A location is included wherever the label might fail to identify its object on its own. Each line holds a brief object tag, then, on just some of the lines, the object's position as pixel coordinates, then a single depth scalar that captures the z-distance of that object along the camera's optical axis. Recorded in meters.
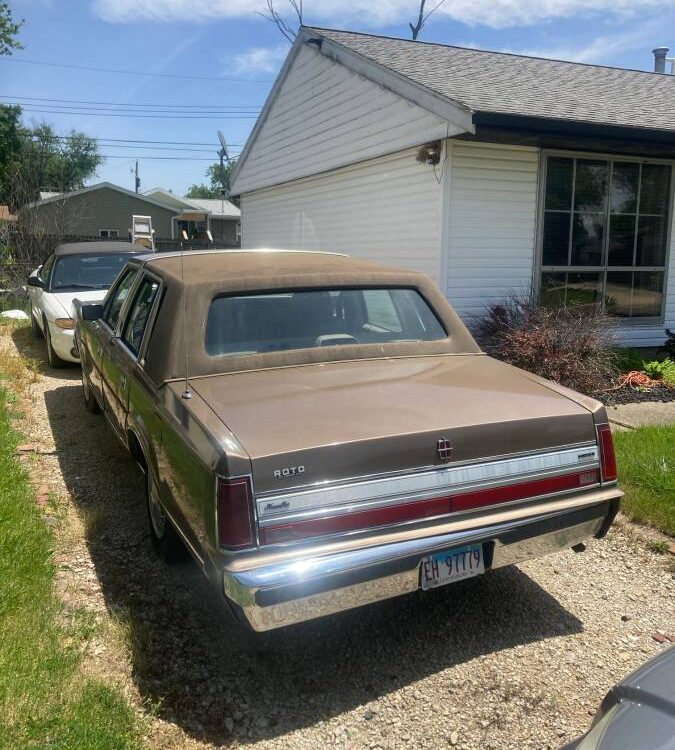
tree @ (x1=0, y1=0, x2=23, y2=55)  31.12
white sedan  8.45
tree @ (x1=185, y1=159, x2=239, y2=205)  82.12
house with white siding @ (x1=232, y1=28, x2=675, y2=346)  8.66
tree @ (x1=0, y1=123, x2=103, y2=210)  20.12
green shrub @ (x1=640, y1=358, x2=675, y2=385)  8.66
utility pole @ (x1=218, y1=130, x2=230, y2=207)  30.77
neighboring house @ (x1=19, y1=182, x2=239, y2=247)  36.66
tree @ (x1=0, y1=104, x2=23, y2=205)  34.28
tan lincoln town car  2.64
